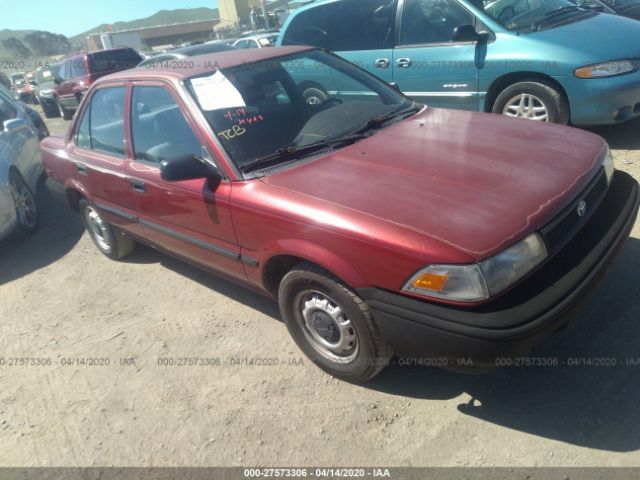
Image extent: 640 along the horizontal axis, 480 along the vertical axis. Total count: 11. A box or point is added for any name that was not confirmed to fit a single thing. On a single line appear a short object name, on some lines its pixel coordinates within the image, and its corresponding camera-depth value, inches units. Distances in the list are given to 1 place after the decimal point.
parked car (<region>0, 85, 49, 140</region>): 261.9
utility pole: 886.1
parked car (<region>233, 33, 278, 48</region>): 468.4
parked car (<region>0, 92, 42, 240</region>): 191.6
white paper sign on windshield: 109.4
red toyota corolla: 76.0
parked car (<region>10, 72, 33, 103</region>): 753.9
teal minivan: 176.1
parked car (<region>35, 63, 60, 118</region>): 554.6
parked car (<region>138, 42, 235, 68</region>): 420.8
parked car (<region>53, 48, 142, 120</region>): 490.6
